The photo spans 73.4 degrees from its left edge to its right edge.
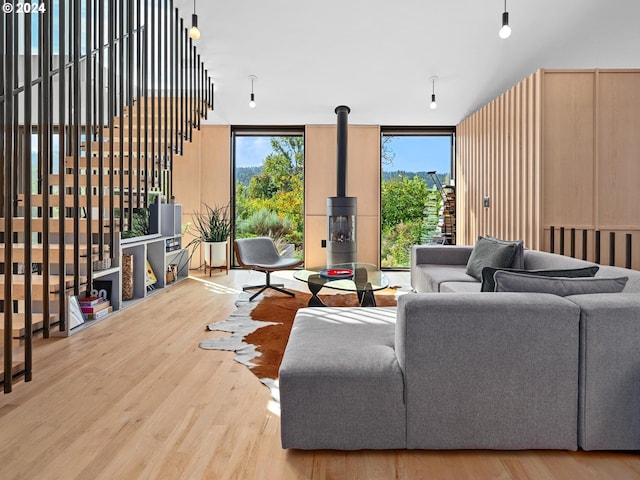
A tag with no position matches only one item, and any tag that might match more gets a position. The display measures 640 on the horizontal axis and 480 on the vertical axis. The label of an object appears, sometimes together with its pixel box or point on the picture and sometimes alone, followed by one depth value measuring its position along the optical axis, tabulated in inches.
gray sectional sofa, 67.3
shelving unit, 164.7
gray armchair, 194.7
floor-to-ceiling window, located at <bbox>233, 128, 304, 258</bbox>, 297.6
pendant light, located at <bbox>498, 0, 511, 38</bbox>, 141.9
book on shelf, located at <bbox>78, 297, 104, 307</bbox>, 148.8
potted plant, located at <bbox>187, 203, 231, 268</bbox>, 265.6
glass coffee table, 147.7
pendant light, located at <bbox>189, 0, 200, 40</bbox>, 150.6
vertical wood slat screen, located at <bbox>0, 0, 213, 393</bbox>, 89.1
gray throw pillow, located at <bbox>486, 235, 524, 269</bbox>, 143.9
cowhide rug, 110.5
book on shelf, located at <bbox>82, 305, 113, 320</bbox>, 149.3
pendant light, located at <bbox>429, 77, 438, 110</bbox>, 222.8
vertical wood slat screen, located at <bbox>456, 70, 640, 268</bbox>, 155.9
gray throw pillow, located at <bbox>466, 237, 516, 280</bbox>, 143.5
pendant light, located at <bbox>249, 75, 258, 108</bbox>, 226.1
